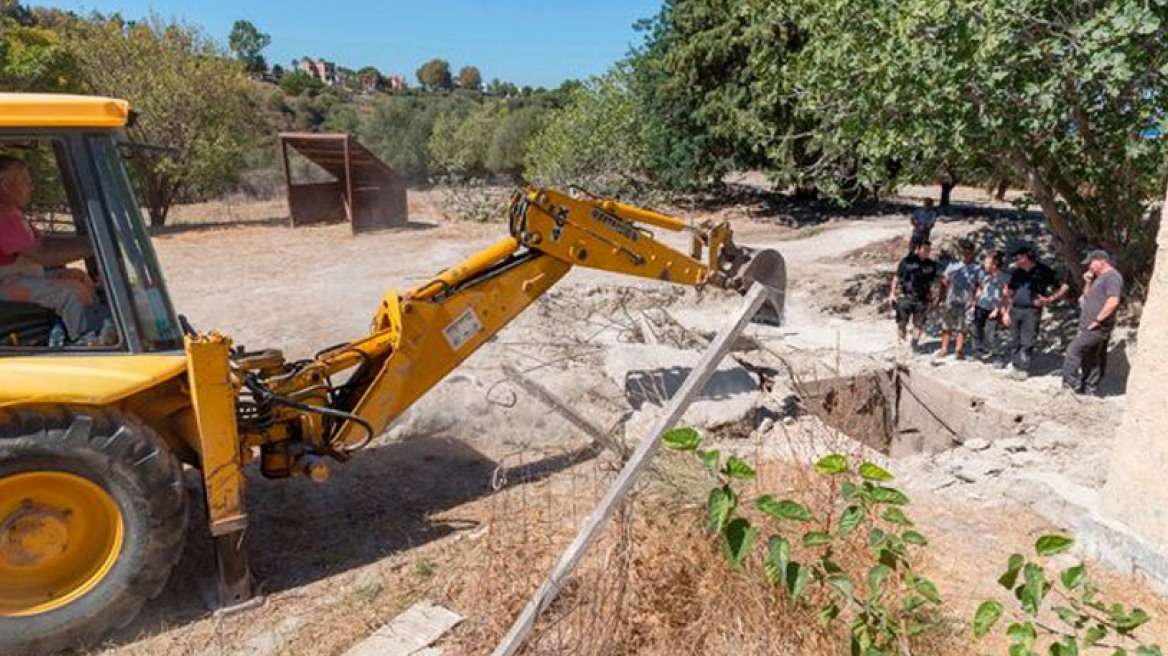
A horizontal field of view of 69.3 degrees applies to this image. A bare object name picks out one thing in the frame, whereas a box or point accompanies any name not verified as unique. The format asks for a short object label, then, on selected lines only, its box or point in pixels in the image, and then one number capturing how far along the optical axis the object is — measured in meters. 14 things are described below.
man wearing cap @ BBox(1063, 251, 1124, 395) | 7.79
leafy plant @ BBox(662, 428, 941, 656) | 2.96
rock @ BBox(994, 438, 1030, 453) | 7.00
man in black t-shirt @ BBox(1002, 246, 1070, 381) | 8.81
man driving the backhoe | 3.95
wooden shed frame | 18.89
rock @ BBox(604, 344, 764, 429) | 7.09
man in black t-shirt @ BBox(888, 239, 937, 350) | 9.90
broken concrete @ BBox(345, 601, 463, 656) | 3.79
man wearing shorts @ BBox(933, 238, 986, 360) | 9.54
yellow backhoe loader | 3.79
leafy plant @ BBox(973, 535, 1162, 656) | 2.71
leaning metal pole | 2.84
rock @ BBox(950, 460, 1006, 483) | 6.24
